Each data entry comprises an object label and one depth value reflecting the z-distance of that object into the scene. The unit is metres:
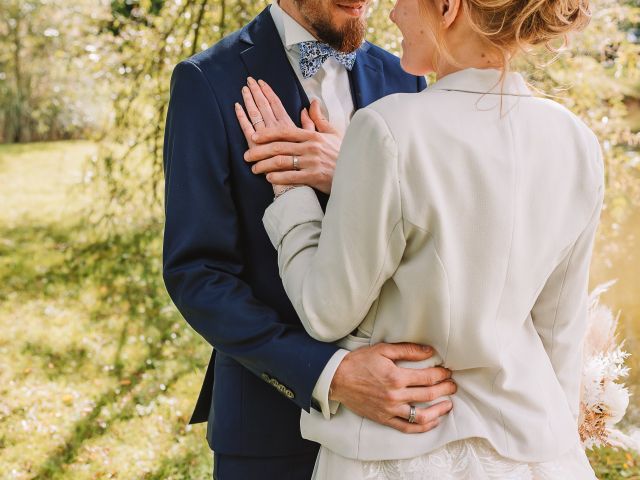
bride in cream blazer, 1.28
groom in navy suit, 1.50
